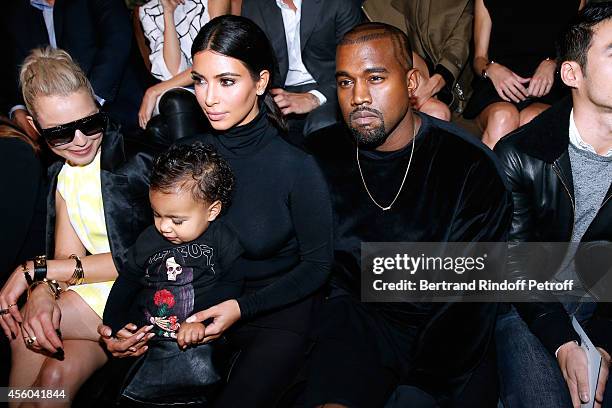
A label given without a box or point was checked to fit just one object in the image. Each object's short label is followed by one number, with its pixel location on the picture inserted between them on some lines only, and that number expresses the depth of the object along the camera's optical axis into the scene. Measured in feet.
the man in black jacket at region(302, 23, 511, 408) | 6.73
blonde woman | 7.12
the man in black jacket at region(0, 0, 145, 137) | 10.94
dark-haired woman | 6.84
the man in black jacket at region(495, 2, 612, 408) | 7.22
